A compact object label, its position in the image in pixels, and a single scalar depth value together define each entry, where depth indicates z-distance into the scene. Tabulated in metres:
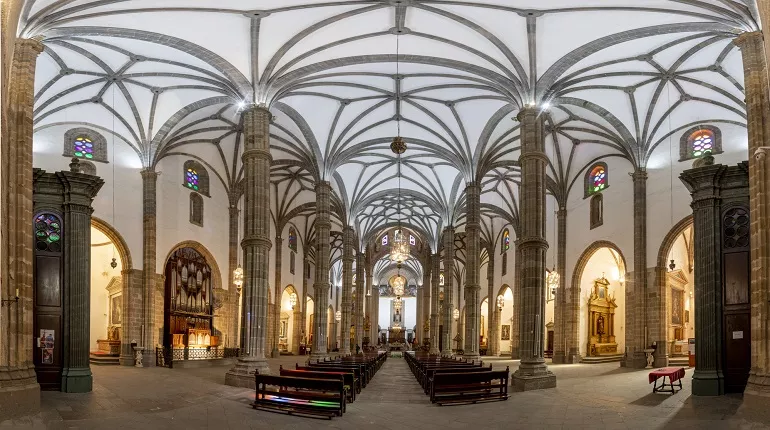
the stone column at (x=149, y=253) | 27.25
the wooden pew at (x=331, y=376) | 13.66
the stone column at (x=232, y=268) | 33.84
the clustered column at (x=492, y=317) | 46.69
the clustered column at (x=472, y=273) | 30.52
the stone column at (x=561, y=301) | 31.92
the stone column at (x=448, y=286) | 35.97
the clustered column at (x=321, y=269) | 30.80
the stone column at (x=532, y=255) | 18.33
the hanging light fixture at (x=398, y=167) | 23.30
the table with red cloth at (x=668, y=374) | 15.37
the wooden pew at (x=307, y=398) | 12.51
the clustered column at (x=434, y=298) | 46.38
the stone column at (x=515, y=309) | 37.78
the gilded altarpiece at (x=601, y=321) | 33.03
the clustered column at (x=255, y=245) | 18.94
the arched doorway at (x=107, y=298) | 27.41
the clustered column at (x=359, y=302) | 43.24
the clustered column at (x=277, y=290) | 40.13
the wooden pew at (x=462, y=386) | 14.30
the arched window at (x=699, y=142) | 24.98
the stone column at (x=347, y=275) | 39.88
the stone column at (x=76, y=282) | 15.55
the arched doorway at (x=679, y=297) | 27.05
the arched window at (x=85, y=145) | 25.80
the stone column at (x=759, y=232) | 11.98
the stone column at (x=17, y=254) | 11.12
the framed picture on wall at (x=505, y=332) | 47.90
